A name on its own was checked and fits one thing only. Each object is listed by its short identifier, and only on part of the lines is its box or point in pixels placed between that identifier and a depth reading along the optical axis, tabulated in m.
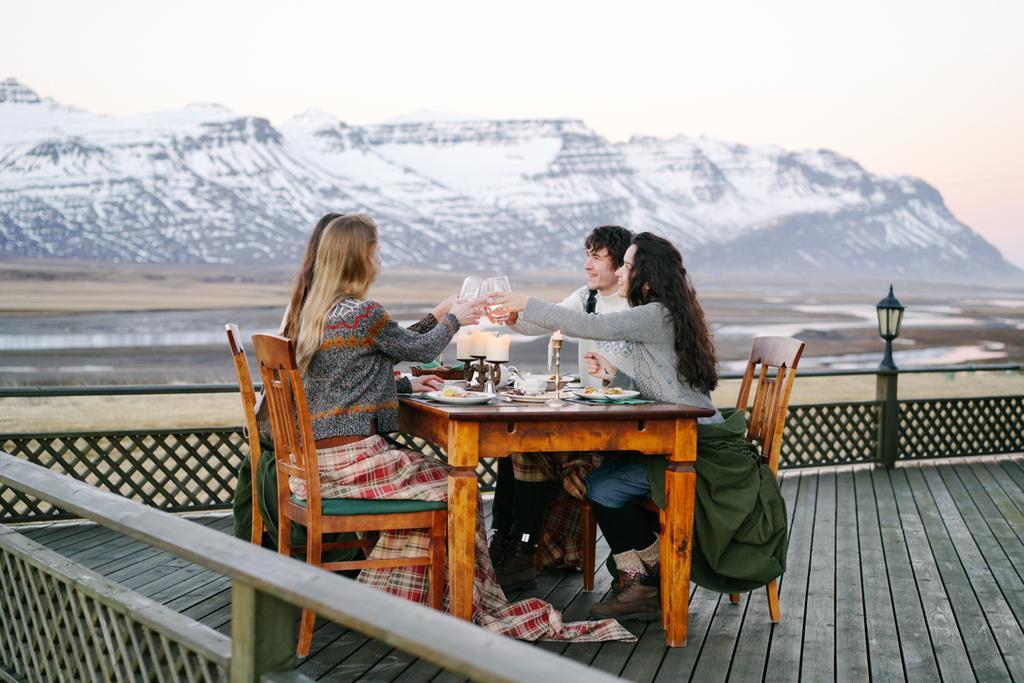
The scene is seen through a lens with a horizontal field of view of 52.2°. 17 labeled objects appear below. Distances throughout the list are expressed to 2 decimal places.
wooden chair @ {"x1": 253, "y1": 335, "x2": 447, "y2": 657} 2.96
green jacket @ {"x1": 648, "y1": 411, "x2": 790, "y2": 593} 3.29
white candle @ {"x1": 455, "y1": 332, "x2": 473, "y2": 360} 3.70
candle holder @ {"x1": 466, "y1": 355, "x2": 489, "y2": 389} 3.77
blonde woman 3.12
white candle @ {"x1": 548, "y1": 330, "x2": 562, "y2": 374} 3.41
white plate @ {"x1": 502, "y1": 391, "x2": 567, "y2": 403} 3.33
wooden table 3.02
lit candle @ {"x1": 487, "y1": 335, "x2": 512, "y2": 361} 3.64
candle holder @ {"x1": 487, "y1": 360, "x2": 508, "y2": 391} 3.81
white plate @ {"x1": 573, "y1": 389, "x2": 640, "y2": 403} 3.33
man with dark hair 3.82
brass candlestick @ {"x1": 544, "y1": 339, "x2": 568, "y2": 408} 3.26
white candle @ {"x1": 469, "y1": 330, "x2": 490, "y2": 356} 3.67
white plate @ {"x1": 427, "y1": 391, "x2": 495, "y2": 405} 3.24
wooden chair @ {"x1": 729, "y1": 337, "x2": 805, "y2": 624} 3.51
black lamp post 6.83
